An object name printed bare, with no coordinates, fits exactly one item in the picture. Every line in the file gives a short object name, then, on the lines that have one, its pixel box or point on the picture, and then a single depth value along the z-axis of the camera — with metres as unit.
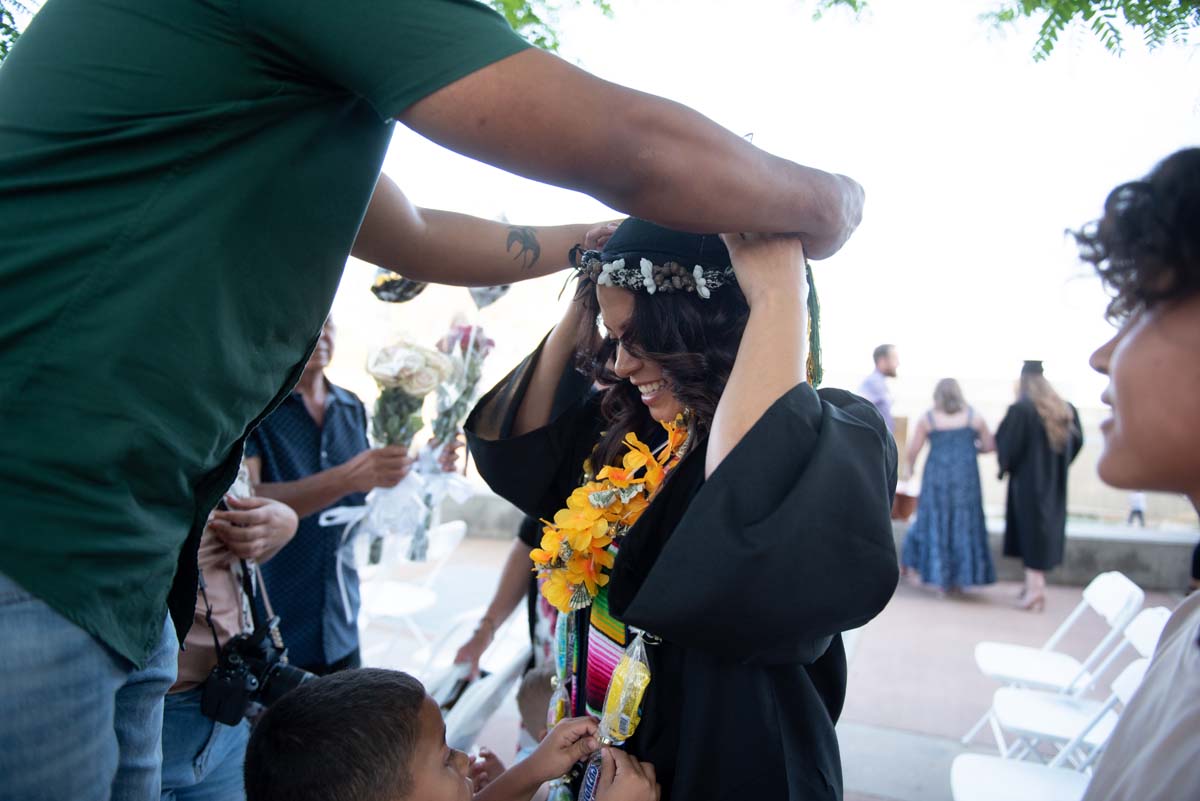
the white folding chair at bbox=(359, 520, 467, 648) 4.79
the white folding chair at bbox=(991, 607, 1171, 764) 3.26
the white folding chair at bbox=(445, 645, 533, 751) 2.66
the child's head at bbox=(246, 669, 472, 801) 1.33
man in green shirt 0.89
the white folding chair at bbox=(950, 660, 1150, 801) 2.72
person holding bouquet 2.96
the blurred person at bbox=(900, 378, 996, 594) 7.62
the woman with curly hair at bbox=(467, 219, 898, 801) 1.11
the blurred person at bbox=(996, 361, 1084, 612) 7.34
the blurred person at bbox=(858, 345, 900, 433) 7.67
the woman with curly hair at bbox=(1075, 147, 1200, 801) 0.94
